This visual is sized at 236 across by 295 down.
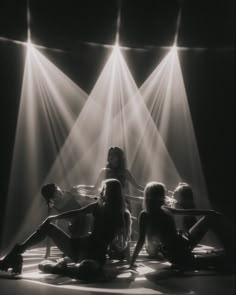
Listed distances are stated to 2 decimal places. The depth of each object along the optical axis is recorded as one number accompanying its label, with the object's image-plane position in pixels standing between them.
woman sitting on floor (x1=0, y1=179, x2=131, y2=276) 2.80
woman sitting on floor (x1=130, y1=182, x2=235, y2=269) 3.00
